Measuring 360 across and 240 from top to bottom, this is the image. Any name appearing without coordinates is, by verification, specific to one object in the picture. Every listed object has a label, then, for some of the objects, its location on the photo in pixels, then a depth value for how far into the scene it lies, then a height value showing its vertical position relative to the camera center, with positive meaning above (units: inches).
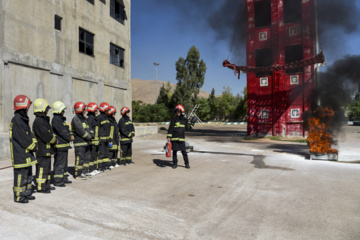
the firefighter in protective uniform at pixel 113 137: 306.0 -18.1
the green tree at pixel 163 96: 2329.0 +231.3
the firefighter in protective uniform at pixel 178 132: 310.8 -13.0
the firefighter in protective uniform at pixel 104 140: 289.1 -20.5
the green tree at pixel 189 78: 1945.1 +341.8
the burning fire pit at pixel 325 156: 359.3 -50.9
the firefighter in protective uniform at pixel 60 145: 223.1 -19.6
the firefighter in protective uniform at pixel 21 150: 178.9 -19.3
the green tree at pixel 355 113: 2201.0 +64.6
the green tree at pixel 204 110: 2380.4 +105.9
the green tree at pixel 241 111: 2438.5 +101.3
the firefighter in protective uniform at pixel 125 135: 323.9 -16.7
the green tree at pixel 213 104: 2539.4 +172.1
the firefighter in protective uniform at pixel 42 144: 200.5 -17.3
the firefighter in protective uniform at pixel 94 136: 273.6 -14.7
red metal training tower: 732.5 +168.3
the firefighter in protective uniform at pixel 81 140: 248.4 -17.4
